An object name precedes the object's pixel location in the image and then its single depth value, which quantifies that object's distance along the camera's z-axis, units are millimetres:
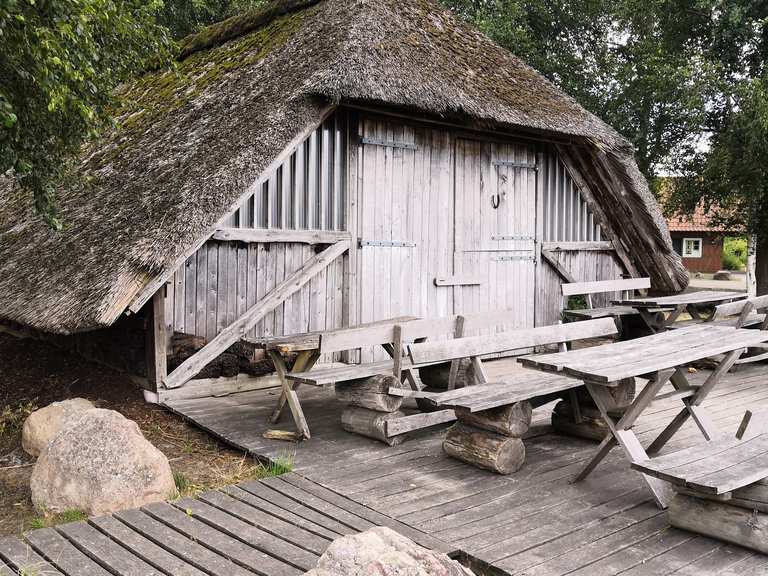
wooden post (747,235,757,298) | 14220
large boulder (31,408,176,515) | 4035
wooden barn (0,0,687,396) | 6086
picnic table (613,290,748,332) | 8242
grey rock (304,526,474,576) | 2279
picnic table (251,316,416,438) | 5344
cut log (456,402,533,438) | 4590
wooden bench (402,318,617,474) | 4586
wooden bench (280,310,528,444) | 5176
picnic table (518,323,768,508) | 3965
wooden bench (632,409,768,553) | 3396
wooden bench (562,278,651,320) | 8914
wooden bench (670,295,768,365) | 6945
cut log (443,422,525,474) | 4598
